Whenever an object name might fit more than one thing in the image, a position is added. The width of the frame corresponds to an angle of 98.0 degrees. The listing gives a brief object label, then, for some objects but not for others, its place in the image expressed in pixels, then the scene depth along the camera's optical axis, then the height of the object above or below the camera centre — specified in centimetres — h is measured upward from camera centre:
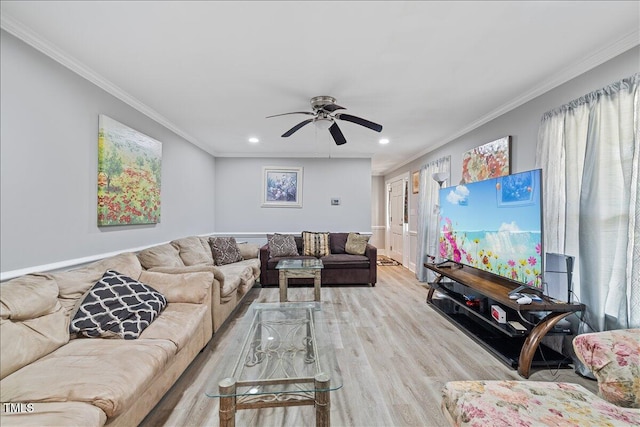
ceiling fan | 269 +100
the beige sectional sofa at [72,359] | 117 -78
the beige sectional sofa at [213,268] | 266 -65
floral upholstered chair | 112 -83
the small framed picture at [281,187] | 552 +50
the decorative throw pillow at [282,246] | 473 -59
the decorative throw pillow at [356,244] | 492 -57
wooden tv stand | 207 -93
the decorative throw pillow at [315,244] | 495 -57
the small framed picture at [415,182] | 550 +61
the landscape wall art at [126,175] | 245 +36
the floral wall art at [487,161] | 309 +63
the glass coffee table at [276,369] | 131 -84
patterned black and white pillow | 178 -67
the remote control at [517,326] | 222 -94
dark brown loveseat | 455 -95
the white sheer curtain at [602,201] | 184 +9
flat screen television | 221 -13
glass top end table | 365 -82
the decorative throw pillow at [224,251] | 413 -59
